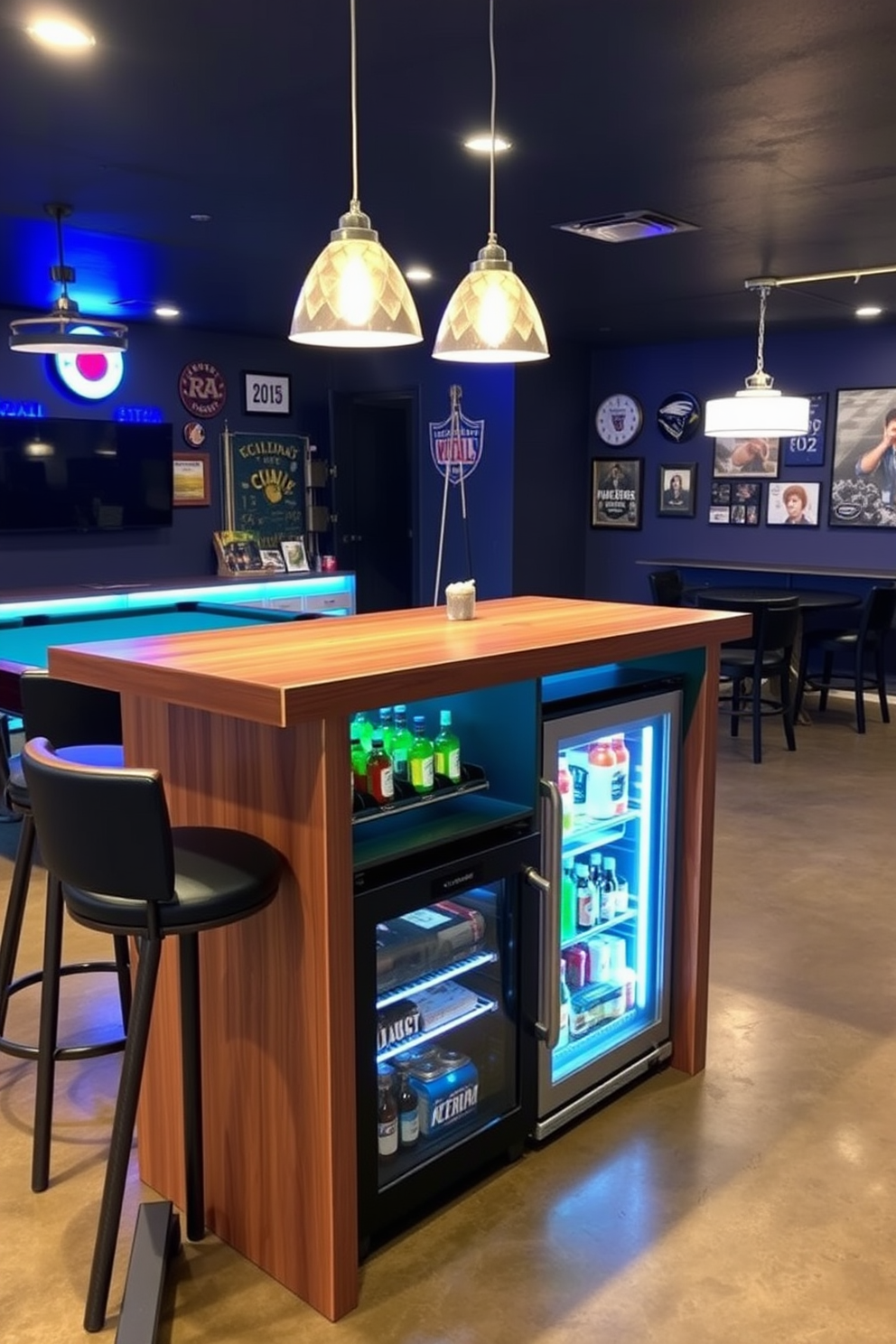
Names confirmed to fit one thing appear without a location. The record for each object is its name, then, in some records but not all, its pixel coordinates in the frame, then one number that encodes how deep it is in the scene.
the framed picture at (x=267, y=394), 8.62
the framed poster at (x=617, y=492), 8.92
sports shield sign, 8.52
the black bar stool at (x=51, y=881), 2.51
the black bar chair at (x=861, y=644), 6.82
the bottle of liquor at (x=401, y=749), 2.46
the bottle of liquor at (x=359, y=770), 2.33
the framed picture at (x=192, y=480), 8.29
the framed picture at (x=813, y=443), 7.93
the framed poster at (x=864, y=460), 7.68
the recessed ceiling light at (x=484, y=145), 3.47
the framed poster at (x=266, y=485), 8.59
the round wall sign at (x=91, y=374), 7.50
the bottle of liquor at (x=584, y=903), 2.90
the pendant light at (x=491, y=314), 2.71
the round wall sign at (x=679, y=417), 8.55
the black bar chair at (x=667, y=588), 7.38
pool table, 5.14
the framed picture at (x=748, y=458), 8.19
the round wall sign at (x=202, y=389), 8.24
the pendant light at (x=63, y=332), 4.80
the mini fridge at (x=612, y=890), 2.72
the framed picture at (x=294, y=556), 8.84
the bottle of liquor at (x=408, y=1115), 2.41
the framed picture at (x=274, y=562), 8.69
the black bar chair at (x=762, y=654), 6.22
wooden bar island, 2.02
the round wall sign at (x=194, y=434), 8.30
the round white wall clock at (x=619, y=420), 8.85
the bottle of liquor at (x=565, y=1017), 2.81
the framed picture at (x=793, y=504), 8.06
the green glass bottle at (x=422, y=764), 2.43
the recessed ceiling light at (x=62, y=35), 2.64
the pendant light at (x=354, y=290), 2.44
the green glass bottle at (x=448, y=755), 2.49
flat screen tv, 7.29
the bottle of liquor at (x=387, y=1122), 2.33
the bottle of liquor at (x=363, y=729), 2.45
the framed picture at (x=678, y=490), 8.65
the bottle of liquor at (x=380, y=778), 2.32
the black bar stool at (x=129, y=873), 1.91
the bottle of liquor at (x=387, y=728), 2.49
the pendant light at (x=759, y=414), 5.71
